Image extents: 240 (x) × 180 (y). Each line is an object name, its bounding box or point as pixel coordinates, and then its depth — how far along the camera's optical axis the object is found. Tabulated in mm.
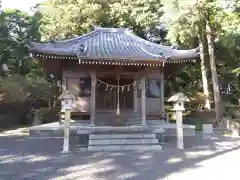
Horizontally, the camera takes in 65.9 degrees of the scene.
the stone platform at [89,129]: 6981
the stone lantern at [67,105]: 5945
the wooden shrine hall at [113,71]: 7468
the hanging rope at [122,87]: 8190
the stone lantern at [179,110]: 6189
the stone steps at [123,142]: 6078
